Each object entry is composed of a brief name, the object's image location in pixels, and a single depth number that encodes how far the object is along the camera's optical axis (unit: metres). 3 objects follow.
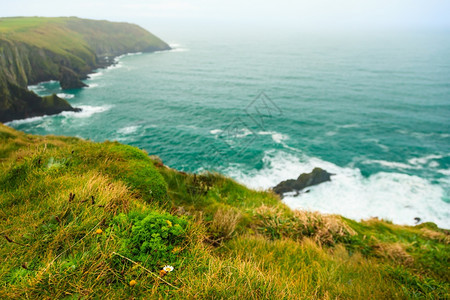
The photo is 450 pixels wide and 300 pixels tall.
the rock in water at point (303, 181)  23.92
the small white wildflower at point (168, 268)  2.79
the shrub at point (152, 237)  3.08
